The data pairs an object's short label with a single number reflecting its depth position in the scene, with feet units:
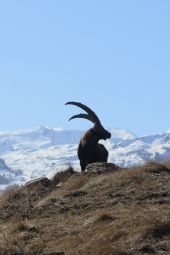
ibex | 92.48
